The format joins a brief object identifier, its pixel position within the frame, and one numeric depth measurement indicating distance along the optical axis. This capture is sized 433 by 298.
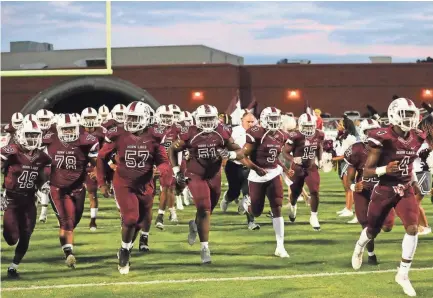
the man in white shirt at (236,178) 16.96
